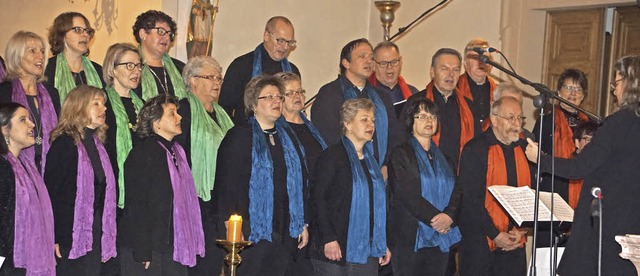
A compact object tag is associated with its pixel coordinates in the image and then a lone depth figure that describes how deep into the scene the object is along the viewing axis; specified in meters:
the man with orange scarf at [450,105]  6.56
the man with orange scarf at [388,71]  6.95
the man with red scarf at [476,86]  6.87
